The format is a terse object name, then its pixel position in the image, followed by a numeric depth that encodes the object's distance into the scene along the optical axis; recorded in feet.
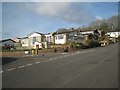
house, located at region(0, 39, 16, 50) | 137.30
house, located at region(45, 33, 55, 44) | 115.94
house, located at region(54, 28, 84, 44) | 111.54
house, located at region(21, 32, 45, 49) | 121.57
